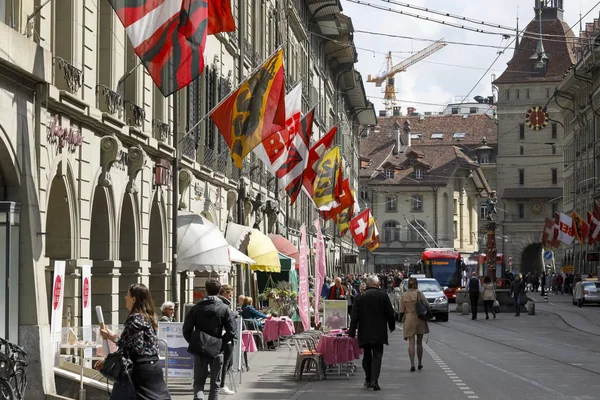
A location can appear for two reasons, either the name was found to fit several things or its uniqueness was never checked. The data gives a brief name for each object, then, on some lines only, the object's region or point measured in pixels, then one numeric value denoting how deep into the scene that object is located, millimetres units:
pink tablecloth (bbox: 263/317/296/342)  31500
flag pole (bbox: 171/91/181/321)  25531
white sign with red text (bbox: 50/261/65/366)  16516
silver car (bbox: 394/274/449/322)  50375
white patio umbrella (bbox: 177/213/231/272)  27812
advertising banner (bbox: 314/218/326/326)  29734
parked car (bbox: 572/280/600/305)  69688
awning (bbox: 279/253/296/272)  42719
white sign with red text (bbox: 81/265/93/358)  17734
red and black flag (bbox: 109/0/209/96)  15773
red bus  80125
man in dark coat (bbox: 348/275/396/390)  20539
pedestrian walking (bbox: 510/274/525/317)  55969
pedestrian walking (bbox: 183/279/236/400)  16672
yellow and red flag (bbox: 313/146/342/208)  38781
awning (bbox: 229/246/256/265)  29828
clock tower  143875
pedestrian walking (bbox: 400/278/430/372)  24297
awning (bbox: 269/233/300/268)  45812
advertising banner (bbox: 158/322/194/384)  19484
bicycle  14234
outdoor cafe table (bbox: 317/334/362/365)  22766
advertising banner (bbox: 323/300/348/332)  26641
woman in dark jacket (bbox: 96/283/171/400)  11898
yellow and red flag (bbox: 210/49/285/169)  24203
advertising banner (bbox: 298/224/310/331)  27750
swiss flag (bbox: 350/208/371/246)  58219
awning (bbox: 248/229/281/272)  36375
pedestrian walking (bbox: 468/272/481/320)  52062
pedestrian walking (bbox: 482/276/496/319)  53228
